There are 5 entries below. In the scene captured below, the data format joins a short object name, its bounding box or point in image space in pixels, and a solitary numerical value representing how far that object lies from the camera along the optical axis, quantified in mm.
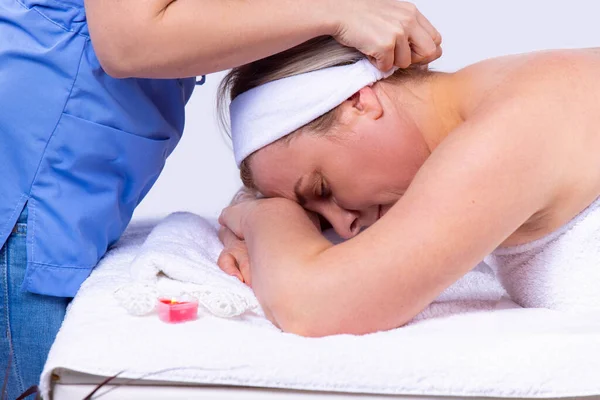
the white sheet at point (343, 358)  1673
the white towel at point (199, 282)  1794
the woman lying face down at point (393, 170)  1765
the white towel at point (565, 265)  1876
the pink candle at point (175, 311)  1763
